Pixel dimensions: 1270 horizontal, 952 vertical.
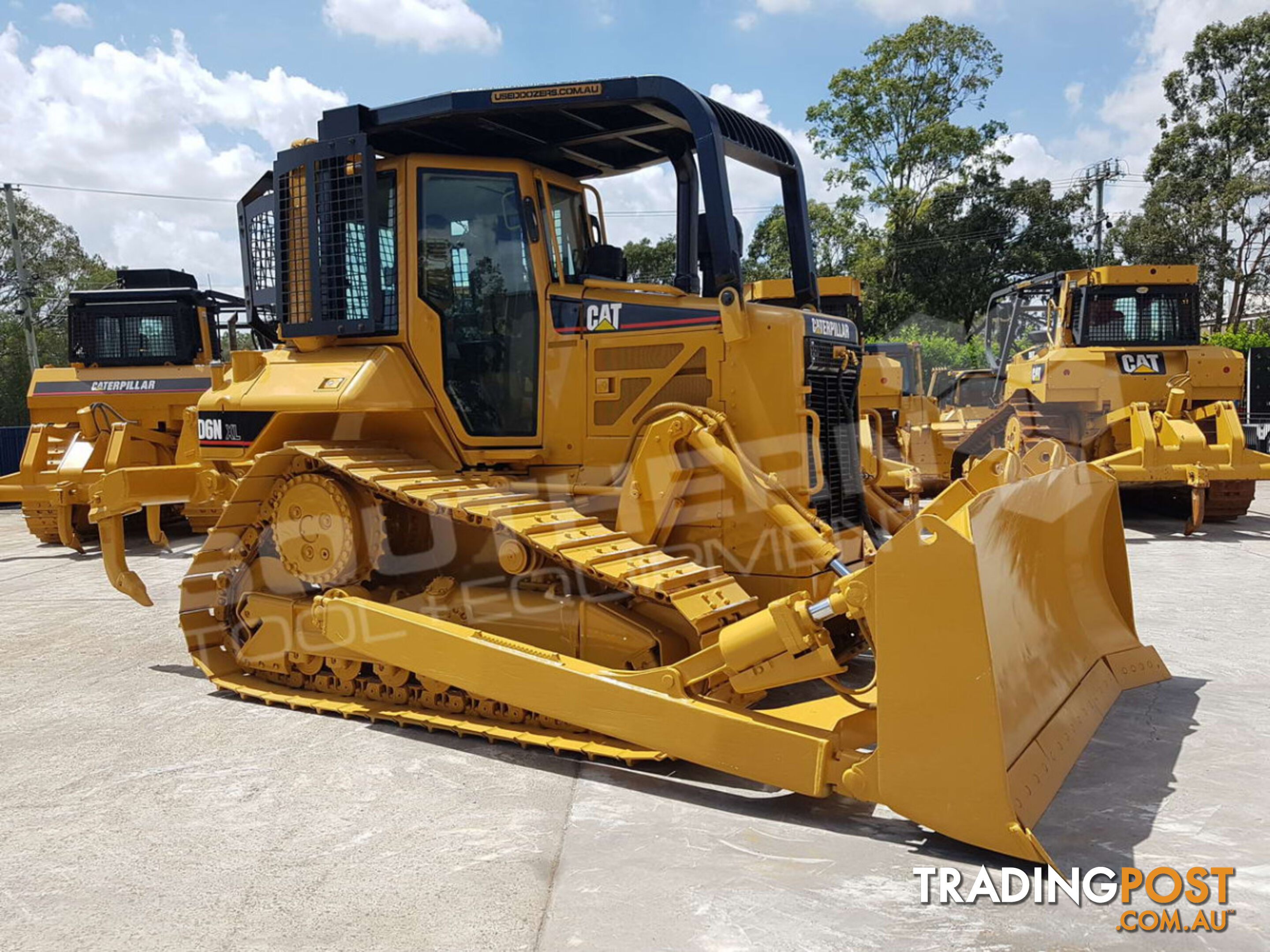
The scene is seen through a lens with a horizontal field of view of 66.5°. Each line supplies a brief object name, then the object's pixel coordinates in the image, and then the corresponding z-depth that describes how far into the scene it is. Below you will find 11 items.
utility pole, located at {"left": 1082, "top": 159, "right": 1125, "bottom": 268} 33.66
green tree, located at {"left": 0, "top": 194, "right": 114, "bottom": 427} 35.22
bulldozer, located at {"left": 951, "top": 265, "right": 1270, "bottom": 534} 11.30
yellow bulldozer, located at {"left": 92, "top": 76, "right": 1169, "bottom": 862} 4.11
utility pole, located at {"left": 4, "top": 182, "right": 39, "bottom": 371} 25.98
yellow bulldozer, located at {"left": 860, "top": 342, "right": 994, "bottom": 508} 15.05
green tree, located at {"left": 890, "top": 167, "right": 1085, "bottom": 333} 32.12
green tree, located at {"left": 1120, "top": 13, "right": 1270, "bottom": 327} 30.42
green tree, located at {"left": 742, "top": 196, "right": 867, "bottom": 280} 33.50
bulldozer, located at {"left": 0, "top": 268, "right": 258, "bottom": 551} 11.80
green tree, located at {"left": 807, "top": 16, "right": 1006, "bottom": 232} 32.31
